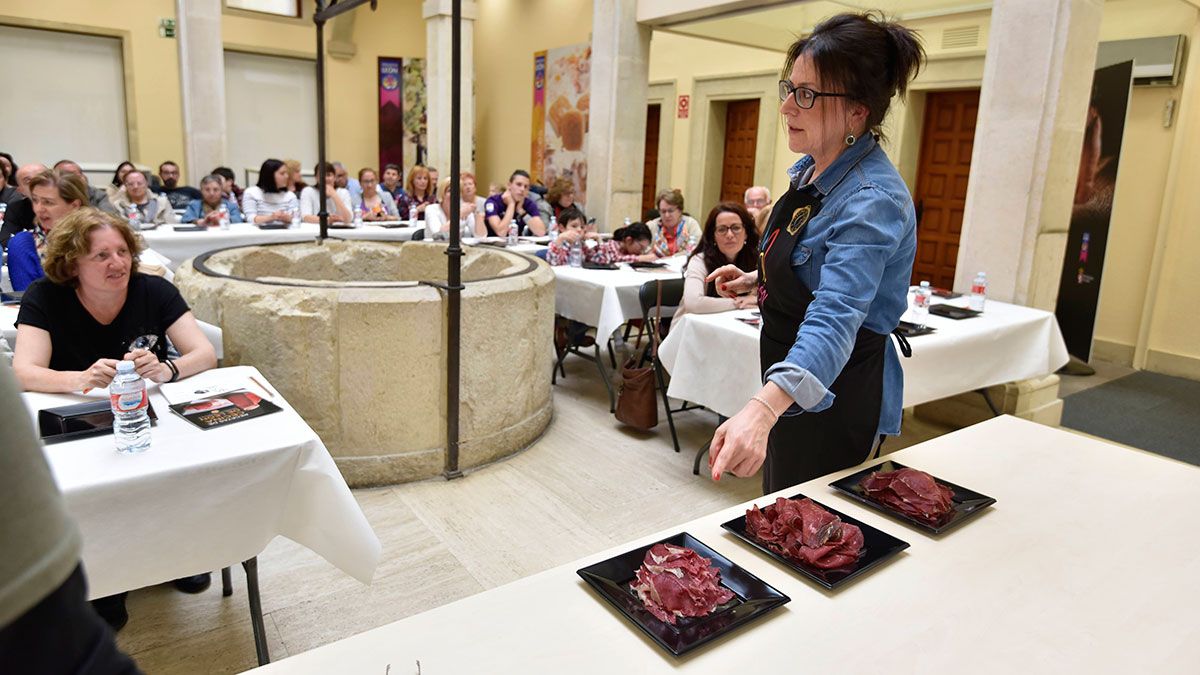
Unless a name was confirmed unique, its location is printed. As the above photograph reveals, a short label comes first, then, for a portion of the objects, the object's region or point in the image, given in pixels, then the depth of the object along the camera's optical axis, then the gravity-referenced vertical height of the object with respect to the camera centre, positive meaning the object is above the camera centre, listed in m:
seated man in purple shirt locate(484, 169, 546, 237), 6.80 -0.29
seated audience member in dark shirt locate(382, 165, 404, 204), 9.27 -0.13
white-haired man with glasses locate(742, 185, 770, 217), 6.01 -0.07
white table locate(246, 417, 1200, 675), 1.09 -0.65
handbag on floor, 4.19 -1.13
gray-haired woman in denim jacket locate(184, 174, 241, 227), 7.20 -0.38
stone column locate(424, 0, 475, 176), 10.91 +1.47
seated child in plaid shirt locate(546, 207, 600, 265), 5.43 -0.44
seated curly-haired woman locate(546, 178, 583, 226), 7.50 -0.15
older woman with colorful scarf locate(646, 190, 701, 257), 6.53 -0.35
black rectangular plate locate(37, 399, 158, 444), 1.95 -0.67
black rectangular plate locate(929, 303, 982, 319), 4.10 -0.59
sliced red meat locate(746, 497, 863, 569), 1.35 -0.61
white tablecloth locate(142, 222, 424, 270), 6.10 -0.59
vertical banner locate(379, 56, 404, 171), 12.92 +0.93
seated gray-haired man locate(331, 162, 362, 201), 8.46 -0.16
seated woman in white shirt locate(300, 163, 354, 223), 7.44 -0.34
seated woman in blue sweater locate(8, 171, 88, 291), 3.57 -0.25
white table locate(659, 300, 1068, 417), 3.50 -0.77
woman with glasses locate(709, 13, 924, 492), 1.39 -0.15
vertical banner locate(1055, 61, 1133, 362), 5.96 -0.02
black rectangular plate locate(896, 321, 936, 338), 3.58 -0.61
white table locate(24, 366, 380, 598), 1.79 -0.82
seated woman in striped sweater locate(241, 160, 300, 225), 7.53 -0.29
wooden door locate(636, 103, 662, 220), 11.69 +0.40
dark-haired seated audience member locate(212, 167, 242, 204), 7.92 -0.22
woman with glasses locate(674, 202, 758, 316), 4.07 -0.33
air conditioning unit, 5.80 +1.13
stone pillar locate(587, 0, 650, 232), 7.86 +0.72
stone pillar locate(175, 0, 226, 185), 9.43 +0.95
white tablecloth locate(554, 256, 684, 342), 4.76 -0.70
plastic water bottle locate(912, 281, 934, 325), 4.17 -0.57
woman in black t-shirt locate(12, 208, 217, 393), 2.35 -0.51
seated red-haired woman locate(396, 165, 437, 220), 8.81 -0.22
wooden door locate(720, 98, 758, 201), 10.05 +0.54
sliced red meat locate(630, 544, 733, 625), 1.19 -0.62
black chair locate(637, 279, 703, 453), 4.30 -0.66
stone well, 3.37 -0.82
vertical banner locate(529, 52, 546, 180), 11.83 +0.93
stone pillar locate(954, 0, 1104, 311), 4.35 +0.34
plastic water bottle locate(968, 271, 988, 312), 4.31 -0.51
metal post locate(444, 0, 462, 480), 3.24 -0.45
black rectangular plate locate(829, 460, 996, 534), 1.51 -0.62
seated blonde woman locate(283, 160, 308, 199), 8.20 -0.11
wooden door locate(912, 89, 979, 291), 7.99 +0.20
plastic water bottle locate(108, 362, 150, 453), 1.90 -0.62
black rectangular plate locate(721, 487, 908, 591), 1.31 -0.63
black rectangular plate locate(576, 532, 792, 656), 1.13 -0.64
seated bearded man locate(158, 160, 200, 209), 7.50 -0.28
